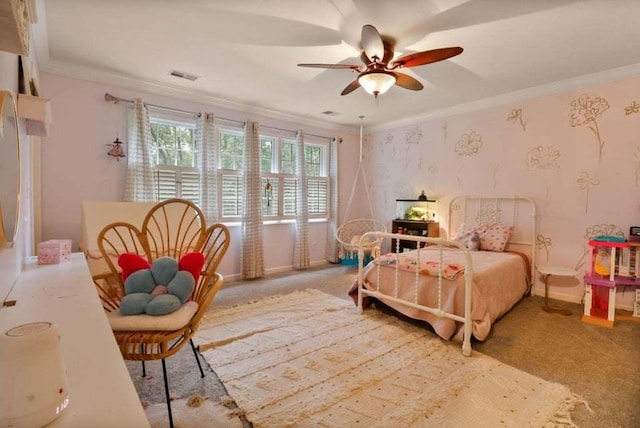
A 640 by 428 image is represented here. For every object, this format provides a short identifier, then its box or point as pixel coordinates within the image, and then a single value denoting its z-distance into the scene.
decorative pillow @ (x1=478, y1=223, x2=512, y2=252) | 3.56
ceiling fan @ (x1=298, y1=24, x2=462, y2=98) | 2.06
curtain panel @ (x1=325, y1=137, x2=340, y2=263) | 5.29
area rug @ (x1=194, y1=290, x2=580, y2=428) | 1.56
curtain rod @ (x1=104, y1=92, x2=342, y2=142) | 3.26
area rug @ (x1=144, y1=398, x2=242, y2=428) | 1.50
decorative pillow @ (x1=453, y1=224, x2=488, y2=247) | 3.77
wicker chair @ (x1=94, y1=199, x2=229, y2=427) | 1.36
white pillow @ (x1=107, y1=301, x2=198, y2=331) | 1.38
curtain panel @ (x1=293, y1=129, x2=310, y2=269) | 4.80
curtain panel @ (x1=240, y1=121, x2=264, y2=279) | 4.21
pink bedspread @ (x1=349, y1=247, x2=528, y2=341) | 2.33
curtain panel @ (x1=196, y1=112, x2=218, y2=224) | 3.83
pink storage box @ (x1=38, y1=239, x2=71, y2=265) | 1.77
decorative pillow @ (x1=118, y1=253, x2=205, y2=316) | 1.46
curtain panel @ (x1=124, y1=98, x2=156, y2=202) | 3.33
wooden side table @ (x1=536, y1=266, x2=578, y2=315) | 2.98
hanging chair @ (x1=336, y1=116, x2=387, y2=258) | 5.18
